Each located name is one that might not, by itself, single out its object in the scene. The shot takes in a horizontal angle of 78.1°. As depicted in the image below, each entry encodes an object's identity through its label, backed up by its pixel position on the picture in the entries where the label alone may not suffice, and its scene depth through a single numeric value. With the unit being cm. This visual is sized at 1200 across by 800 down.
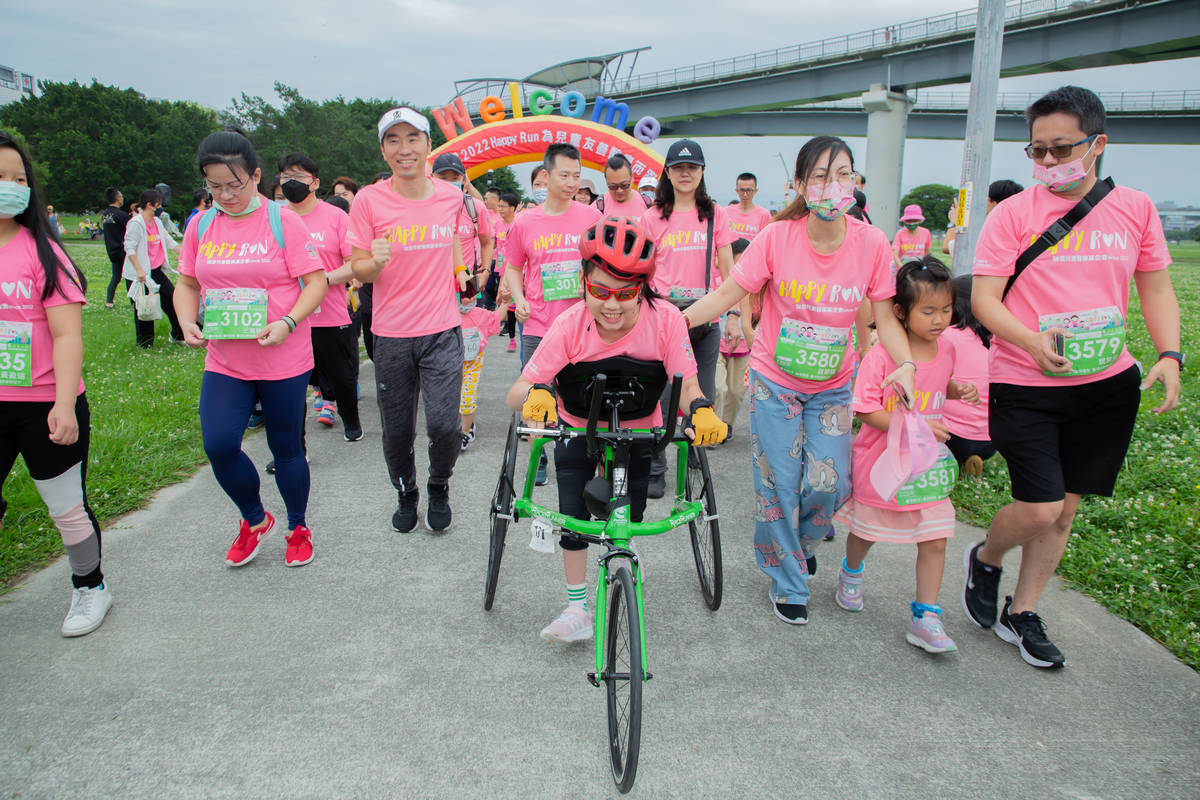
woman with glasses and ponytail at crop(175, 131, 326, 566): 376
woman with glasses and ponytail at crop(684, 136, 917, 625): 346
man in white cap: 432
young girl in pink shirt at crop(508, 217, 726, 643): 271
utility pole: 820
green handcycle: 251
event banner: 1482
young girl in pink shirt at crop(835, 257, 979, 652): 346
